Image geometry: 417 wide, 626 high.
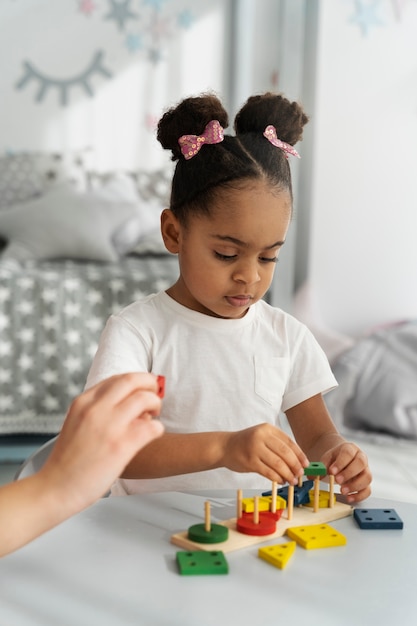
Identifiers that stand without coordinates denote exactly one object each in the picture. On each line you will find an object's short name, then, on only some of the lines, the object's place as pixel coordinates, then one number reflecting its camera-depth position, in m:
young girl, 1.09
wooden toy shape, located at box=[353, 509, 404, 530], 0.87
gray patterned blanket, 2.65
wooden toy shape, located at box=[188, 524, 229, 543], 0.80
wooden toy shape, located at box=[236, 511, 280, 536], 0.83
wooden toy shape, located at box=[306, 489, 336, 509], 0.93
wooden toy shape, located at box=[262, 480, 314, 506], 0.92
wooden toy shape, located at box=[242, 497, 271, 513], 0.88
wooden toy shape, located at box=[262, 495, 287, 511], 0.90
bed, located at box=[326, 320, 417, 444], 2.70
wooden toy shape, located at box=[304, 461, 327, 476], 0.92
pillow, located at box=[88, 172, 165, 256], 3.27
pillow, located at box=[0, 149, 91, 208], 3.72
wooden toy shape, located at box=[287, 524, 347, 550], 0.81
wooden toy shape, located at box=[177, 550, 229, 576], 0.73
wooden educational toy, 0.80
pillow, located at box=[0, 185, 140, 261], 3.05
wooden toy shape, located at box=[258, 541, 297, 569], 0.76
